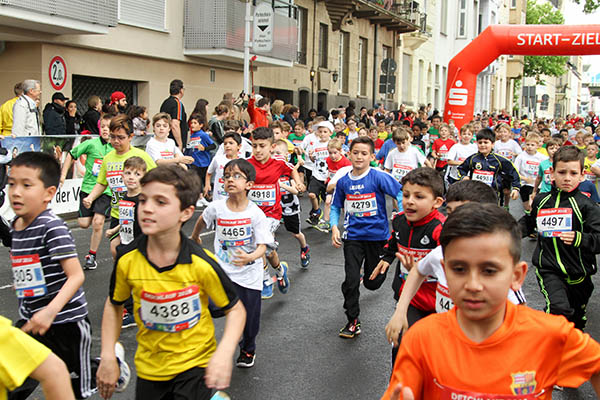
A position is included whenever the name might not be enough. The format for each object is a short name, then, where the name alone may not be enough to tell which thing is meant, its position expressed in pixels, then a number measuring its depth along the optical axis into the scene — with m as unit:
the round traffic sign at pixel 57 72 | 16.25
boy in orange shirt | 2.34
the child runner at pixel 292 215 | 9.27
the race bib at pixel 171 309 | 3.42
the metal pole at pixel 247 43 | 18.39
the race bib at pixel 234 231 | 5.74
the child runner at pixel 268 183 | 7.79
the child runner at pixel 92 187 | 8.51
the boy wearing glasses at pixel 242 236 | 5.57
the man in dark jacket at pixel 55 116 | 13.09
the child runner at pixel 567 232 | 5.50
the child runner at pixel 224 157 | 9.09
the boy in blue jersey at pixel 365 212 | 6.70
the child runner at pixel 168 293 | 3.42
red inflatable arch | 20.19
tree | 74.81
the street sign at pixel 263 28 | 19.56
